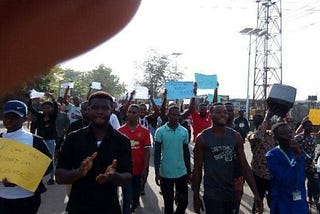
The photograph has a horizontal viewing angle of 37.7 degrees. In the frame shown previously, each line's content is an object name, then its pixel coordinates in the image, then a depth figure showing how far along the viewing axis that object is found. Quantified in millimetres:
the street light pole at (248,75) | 38988
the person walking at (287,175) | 4344
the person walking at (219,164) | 4395
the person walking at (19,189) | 3484
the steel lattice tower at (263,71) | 33562
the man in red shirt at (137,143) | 5688
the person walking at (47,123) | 7449
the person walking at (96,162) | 2967
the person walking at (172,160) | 5719
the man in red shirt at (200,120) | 9305
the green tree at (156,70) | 18891
